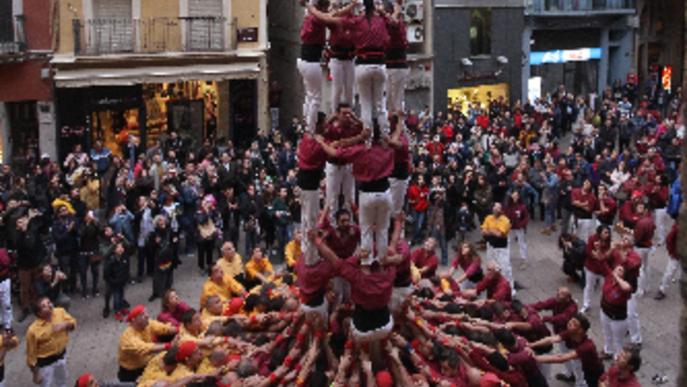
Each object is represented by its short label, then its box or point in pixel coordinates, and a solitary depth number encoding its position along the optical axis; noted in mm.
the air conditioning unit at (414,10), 31047
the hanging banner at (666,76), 39312
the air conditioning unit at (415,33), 31391
